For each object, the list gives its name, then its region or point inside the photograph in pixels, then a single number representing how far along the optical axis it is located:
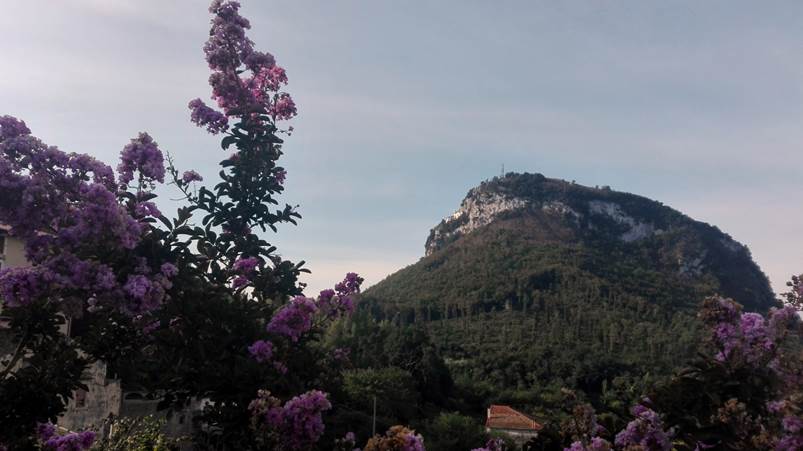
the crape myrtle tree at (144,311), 3.99
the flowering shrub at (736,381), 3.65
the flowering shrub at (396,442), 3.39
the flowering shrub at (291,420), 3.75
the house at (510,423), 37.64
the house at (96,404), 16.09
